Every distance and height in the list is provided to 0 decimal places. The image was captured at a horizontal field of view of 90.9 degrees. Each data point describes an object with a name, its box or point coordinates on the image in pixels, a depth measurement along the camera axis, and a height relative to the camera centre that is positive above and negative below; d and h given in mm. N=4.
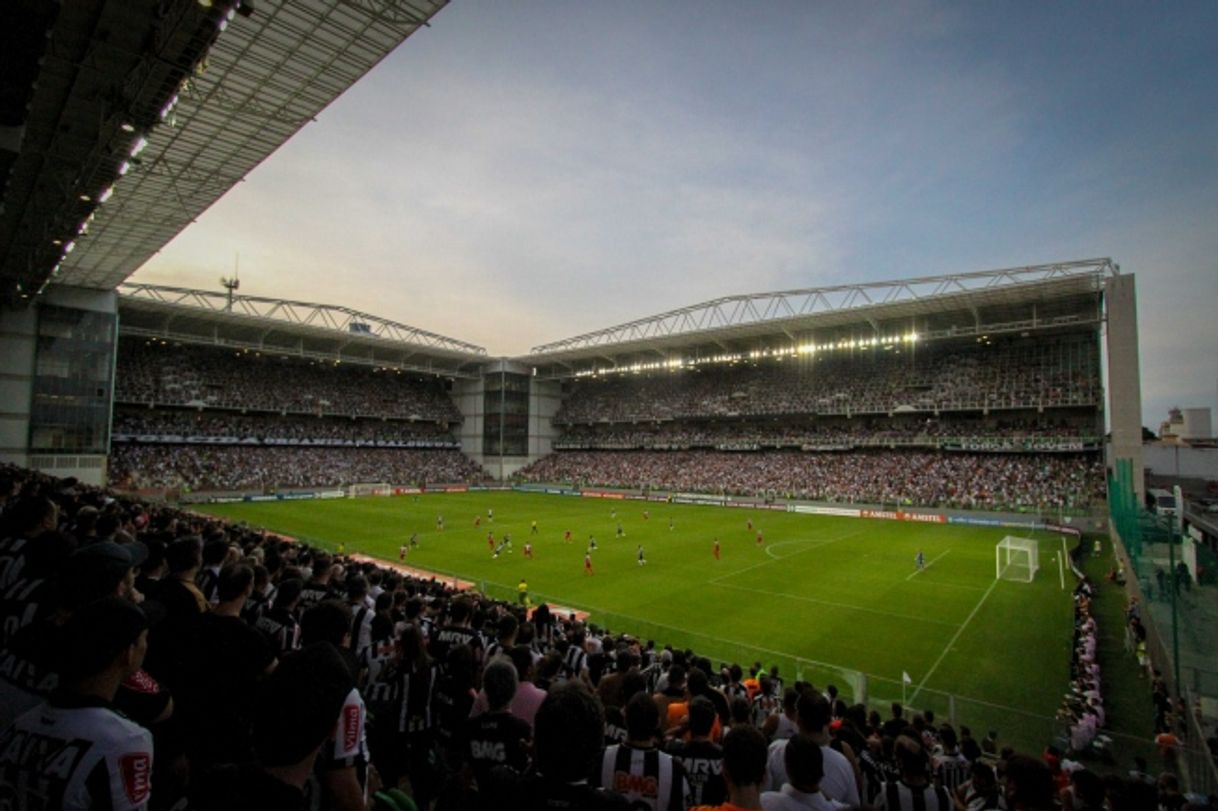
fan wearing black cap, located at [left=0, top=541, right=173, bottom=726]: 2908 -1123
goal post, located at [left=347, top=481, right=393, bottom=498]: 54750 -4477
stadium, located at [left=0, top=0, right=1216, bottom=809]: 3771 -1233
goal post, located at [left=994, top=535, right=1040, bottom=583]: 24792 -4792
